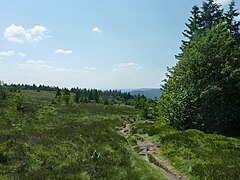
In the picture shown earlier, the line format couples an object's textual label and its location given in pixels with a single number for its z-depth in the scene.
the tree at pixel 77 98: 94.25
